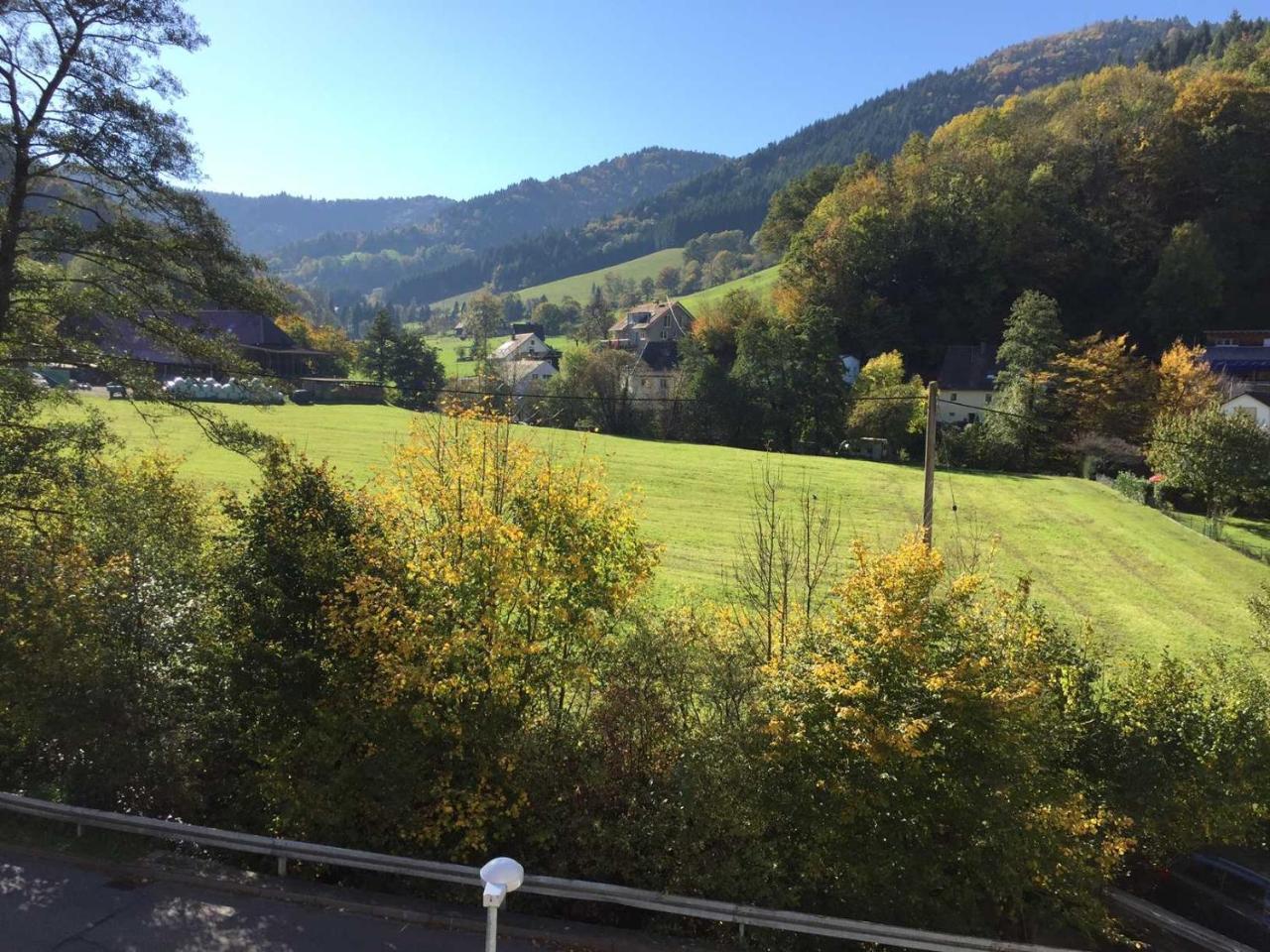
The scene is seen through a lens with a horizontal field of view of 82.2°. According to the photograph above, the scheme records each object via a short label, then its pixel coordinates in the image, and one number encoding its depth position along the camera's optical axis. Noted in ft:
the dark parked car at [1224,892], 30.78
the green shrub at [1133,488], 144.77
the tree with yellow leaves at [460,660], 29.25
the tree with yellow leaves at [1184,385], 171.44
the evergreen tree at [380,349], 276.82
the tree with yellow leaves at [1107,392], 181.68
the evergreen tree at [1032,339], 195.42
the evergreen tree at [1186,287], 225.76
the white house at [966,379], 229.25
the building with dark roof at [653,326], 347.15
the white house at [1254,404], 162.43
